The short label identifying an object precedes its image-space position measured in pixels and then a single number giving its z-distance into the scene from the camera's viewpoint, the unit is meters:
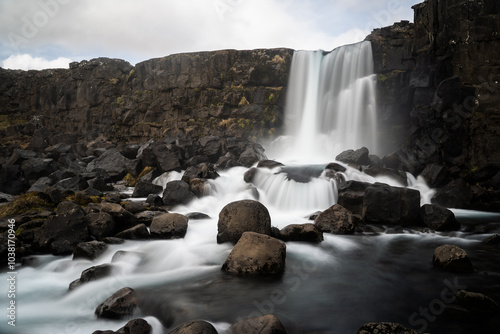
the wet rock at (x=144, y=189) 14.00
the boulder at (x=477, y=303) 4.62
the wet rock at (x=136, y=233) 8.27
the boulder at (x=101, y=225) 8.00
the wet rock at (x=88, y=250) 6.99
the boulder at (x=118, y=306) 4.73
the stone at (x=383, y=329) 3.68
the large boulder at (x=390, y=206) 9.76
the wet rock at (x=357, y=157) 16.13
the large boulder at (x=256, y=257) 6.16
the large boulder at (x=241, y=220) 7.58
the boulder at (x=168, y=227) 8.58
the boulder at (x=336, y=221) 8.92
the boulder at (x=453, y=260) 6.23
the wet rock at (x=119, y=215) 8.75
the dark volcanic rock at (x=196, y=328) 3.68
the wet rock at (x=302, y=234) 8.13
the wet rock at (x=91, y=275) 5.88
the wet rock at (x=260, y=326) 3.98
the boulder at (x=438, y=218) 9.30
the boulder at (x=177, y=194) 12.34
